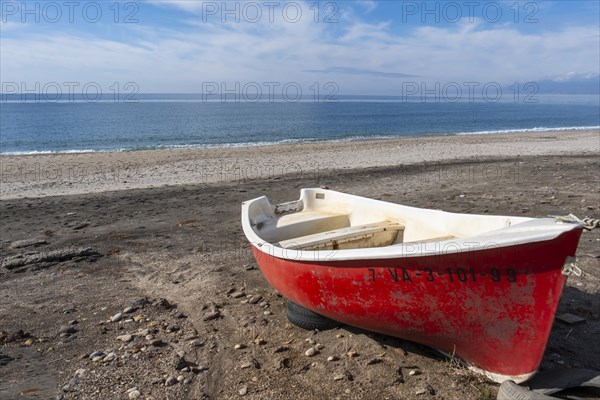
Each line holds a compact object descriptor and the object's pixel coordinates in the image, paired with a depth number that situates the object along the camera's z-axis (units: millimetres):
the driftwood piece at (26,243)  8809
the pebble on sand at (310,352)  4711
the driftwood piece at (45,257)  7637
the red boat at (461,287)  3654
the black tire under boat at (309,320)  5148
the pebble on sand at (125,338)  5168
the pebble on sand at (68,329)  5398
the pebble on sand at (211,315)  5633
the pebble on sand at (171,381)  4357
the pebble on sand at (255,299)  6062
